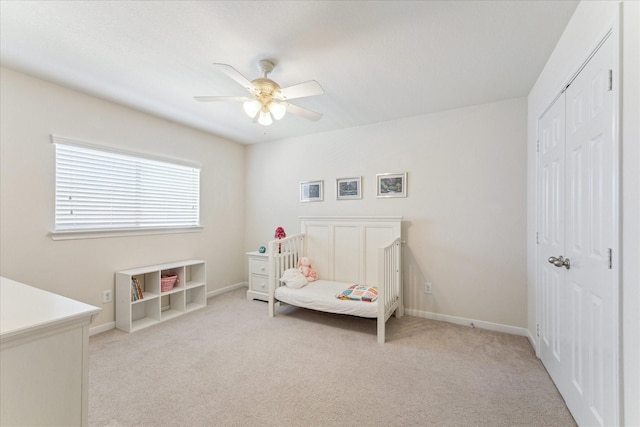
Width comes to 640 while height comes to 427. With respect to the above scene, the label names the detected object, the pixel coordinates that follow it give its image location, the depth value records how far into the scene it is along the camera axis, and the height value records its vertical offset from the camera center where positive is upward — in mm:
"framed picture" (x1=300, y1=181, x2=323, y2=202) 3895 +330
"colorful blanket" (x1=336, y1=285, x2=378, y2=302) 2723 -847
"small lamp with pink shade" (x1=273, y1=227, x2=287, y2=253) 3750 -274
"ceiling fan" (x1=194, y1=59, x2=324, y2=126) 1927 +890
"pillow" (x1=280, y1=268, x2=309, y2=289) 3166 -784
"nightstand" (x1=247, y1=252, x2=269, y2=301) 3795 -902
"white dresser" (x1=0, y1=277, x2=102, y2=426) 846 -507
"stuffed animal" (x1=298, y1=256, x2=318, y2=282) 3456 -728
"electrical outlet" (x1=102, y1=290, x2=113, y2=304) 2787 -869
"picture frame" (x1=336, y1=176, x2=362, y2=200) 3591 +346
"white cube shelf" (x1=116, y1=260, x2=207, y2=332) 2787 -941
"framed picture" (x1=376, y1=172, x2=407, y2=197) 3279 +363
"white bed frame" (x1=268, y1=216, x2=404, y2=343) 3051 -477
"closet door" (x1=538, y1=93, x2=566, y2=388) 1786 -122
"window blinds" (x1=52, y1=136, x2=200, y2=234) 2572 +245
